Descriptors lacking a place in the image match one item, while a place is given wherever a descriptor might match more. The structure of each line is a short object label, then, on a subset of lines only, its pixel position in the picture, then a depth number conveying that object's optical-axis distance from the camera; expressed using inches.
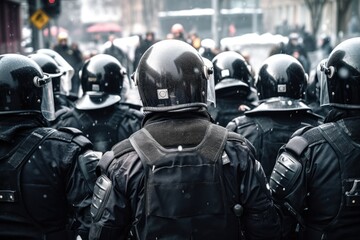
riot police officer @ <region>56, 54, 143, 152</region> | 242.1
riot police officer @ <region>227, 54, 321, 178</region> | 204.7
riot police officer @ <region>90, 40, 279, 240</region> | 119.8
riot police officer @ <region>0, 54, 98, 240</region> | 140.9
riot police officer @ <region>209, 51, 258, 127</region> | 276.8
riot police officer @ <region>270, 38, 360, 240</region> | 137.1
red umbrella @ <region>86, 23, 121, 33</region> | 2188.7
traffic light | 663.8
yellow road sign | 654.5
